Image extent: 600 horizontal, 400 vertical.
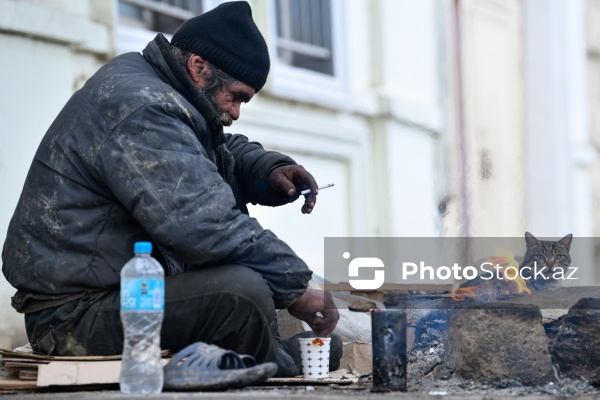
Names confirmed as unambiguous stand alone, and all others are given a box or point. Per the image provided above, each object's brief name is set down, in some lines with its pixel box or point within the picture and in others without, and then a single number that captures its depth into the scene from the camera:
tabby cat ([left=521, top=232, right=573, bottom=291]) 9.21
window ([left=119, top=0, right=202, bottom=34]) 12.46
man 6.08
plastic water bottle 5.67
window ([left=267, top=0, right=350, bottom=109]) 14.42
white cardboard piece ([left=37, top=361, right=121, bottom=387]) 5.97
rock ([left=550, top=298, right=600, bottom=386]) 6.51
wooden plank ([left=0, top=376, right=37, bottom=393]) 6.06
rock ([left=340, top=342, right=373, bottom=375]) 7.98
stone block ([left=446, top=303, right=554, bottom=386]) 6.33
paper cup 7.15
